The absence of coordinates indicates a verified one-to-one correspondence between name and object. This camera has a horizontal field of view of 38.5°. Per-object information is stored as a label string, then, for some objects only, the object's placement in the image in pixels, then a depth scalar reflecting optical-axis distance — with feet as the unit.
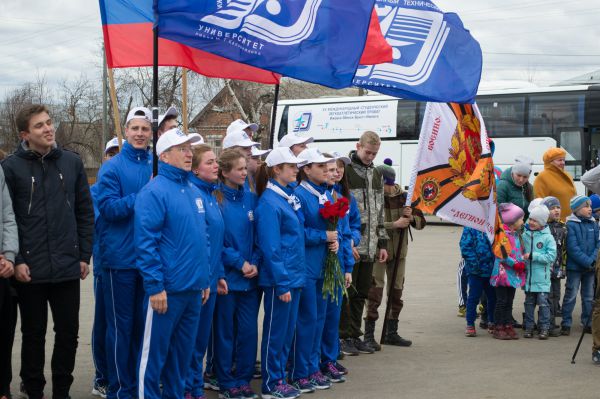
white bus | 85.15
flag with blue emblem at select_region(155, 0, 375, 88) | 20.98
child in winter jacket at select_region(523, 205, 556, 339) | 30.96
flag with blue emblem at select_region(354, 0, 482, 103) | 27.73
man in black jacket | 19.26
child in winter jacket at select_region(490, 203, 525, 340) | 30.60
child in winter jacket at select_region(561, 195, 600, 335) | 32.30
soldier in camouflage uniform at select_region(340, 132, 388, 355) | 27.37
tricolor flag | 23.71
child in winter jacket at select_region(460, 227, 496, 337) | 31.14
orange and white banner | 29.50
